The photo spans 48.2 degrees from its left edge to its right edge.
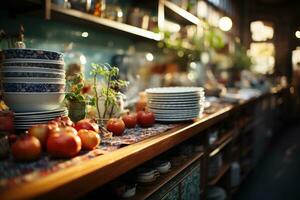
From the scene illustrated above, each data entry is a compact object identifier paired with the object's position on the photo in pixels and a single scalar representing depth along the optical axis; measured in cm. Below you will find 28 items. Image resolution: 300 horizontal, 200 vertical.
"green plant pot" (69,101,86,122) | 162
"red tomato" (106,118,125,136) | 156
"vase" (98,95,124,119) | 181
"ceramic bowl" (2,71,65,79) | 134
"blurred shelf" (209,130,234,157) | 275
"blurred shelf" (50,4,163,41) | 213
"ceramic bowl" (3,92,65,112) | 136
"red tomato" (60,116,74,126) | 132
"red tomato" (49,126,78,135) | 113
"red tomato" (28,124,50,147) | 114
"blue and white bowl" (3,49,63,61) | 134
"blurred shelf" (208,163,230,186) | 273
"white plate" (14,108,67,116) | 135
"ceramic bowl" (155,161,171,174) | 181
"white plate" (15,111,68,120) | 135
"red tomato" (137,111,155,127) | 182
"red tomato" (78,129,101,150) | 121
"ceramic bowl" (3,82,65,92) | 135
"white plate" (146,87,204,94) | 194
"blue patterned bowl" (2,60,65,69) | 134
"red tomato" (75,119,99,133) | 134
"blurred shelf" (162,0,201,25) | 382
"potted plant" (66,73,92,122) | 162
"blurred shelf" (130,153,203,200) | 155
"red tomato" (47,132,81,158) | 108
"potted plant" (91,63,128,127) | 170
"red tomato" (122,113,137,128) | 178
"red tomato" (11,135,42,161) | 102
